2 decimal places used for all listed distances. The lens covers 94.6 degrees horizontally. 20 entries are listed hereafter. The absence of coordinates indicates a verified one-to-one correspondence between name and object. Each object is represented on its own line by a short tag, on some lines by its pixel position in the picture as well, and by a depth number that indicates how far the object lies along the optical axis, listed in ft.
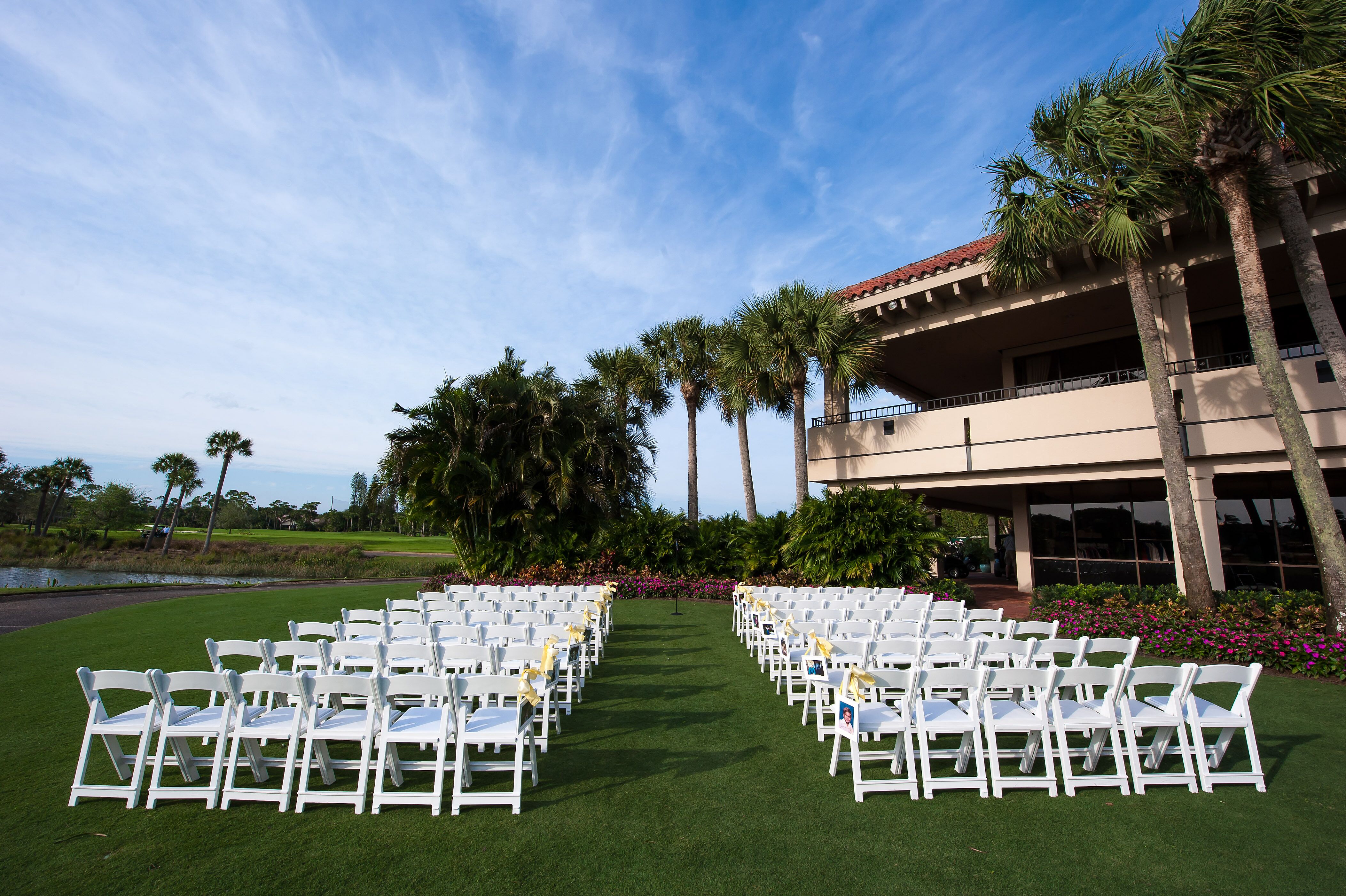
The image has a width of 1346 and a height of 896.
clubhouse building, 36.52
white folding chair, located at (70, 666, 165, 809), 13.24
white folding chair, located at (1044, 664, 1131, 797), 14.46
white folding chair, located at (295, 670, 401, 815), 13.42
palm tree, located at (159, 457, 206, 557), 163.12
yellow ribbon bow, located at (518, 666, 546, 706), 13.53
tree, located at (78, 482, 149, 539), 153.38
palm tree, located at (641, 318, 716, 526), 75.05
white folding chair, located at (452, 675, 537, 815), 13.44
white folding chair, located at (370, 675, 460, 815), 13.37
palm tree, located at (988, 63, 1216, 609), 31.19
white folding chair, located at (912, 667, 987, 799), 14.25
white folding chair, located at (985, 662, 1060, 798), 14.26
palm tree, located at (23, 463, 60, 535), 161.48
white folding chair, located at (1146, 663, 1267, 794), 14.58
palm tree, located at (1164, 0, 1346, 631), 25.80
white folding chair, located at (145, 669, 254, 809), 13.34
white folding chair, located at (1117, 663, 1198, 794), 14.46
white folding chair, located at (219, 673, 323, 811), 13.42
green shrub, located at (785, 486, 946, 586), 45.55
